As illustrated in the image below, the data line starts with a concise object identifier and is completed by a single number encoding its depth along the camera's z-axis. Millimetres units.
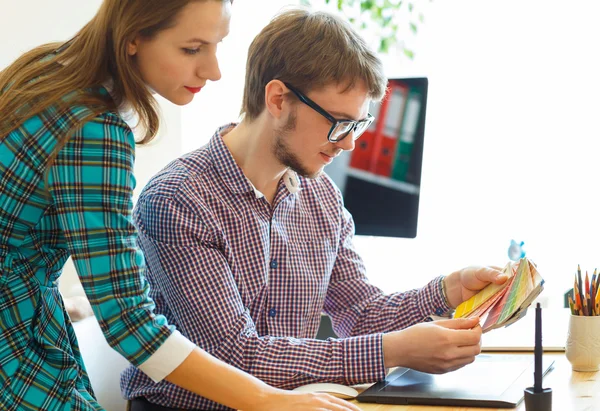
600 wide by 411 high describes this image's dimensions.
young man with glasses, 1402
